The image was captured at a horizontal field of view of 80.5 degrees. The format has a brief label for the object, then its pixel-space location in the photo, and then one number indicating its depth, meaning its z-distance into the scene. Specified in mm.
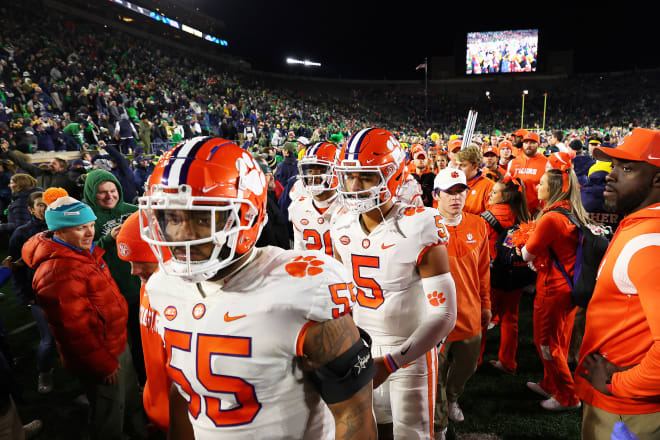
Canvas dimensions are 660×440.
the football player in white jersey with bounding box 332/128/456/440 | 2289
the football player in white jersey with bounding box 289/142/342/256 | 3836
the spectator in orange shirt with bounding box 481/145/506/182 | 6195
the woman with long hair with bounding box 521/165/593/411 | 3404
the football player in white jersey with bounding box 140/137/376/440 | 1289
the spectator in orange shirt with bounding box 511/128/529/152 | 7226
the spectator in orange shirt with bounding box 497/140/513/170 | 8695
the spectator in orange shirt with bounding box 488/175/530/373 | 4273
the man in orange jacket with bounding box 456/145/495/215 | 5098
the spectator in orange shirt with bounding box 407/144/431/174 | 7500
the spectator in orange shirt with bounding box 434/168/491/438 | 3186
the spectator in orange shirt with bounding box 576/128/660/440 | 1722
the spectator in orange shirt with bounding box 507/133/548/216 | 6648
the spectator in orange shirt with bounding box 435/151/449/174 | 8055
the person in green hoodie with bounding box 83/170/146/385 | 3738
